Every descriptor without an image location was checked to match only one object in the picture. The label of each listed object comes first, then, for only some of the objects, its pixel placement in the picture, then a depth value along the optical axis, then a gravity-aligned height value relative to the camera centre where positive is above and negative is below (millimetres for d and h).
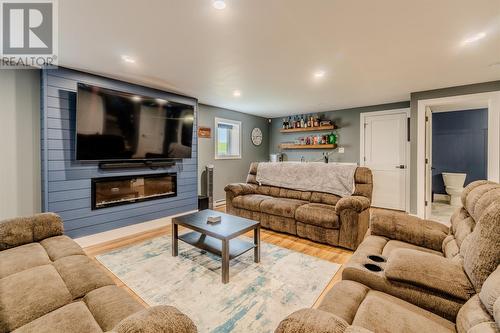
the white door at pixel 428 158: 4083 +111
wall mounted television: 3090 +594
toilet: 5289 -485
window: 5588 +664
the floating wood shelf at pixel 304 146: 5730 +480
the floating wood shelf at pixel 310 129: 5694 +936
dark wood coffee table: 2211 -748
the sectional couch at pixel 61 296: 916 -702
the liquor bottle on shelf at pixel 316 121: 5915 +1115
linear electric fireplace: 3420 -416
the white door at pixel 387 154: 4902 +224
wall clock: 6530 +815
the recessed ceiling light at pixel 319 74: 3213 +1307
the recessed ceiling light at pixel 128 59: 2739 +1297
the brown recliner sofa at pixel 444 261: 1035 -568
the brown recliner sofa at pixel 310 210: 2916 -675
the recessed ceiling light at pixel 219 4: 1724 +1239
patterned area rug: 1763 -1149
